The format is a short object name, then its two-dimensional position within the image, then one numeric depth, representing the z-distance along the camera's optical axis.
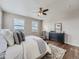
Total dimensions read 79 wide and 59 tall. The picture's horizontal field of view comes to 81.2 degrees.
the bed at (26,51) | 1.14
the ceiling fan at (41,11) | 2.93
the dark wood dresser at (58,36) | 4.09
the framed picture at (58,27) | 4.38
